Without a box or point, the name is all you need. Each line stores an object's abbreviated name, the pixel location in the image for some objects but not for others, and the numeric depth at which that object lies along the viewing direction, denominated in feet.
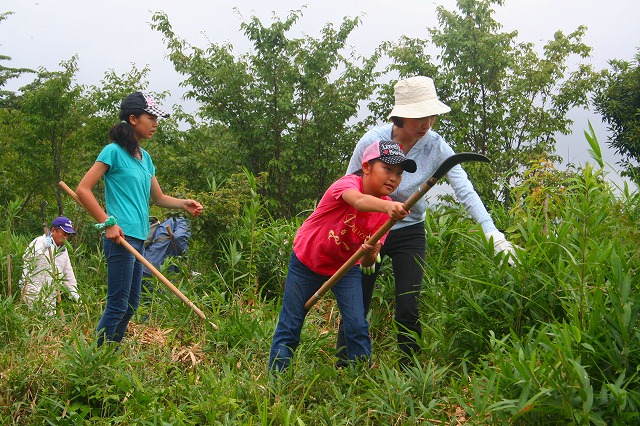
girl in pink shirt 10.95
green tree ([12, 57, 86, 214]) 45.12
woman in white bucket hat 12.30
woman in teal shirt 13.15
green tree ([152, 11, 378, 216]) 44.27
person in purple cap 17.49
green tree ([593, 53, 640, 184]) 40.42
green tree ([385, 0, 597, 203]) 44.98
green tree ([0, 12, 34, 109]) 91.85
